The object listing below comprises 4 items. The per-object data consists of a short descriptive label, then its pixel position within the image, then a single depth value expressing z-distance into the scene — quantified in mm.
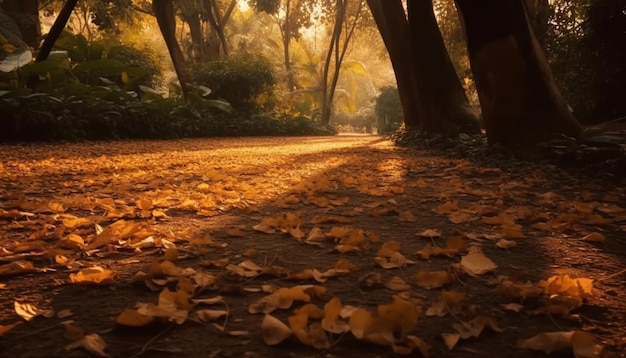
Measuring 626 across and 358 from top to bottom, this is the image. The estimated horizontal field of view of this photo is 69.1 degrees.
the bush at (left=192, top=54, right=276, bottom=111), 12945
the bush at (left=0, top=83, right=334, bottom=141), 6320
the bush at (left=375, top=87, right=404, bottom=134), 20175
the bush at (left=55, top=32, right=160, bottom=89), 8789
